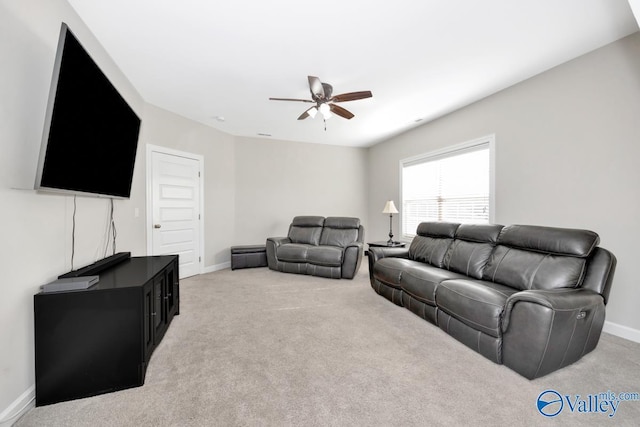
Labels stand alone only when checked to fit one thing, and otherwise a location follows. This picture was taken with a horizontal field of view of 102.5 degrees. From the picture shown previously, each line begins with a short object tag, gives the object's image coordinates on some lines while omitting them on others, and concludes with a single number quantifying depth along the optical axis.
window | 3.66
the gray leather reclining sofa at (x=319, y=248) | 4.29
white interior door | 3.86
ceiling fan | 2.66
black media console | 1.52
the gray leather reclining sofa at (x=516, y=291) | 1.69
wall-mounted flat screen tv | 1.43
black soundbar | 1.84
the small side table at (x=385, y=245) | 4.21
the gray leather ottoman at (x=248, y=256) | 4.91
